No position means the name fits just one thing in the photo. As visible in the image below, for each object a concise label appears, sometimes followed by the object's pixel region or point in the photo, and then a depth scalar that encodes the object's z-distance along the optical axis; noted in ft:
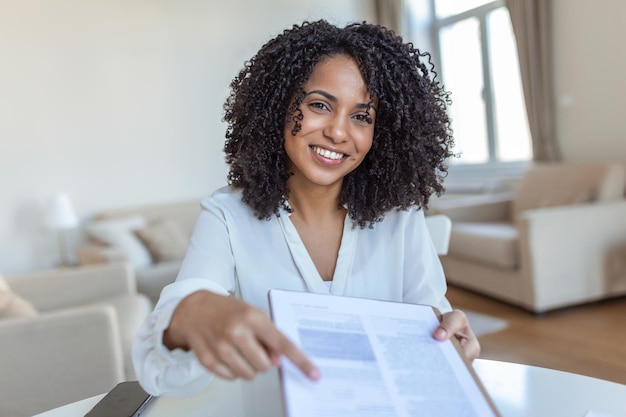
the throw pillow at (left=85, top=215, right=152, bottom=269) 12.36
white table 2.61
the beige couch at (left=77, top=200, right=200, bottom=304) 11.74
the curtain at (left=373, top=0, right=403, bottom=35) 18.40
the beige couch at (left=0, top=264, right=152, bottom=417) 5.82
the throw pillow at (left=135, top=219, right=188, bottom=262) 12.69
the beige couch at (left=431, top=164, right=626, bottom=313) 10.24
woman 3.40
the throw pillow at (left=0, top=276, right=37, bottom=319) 6.77
